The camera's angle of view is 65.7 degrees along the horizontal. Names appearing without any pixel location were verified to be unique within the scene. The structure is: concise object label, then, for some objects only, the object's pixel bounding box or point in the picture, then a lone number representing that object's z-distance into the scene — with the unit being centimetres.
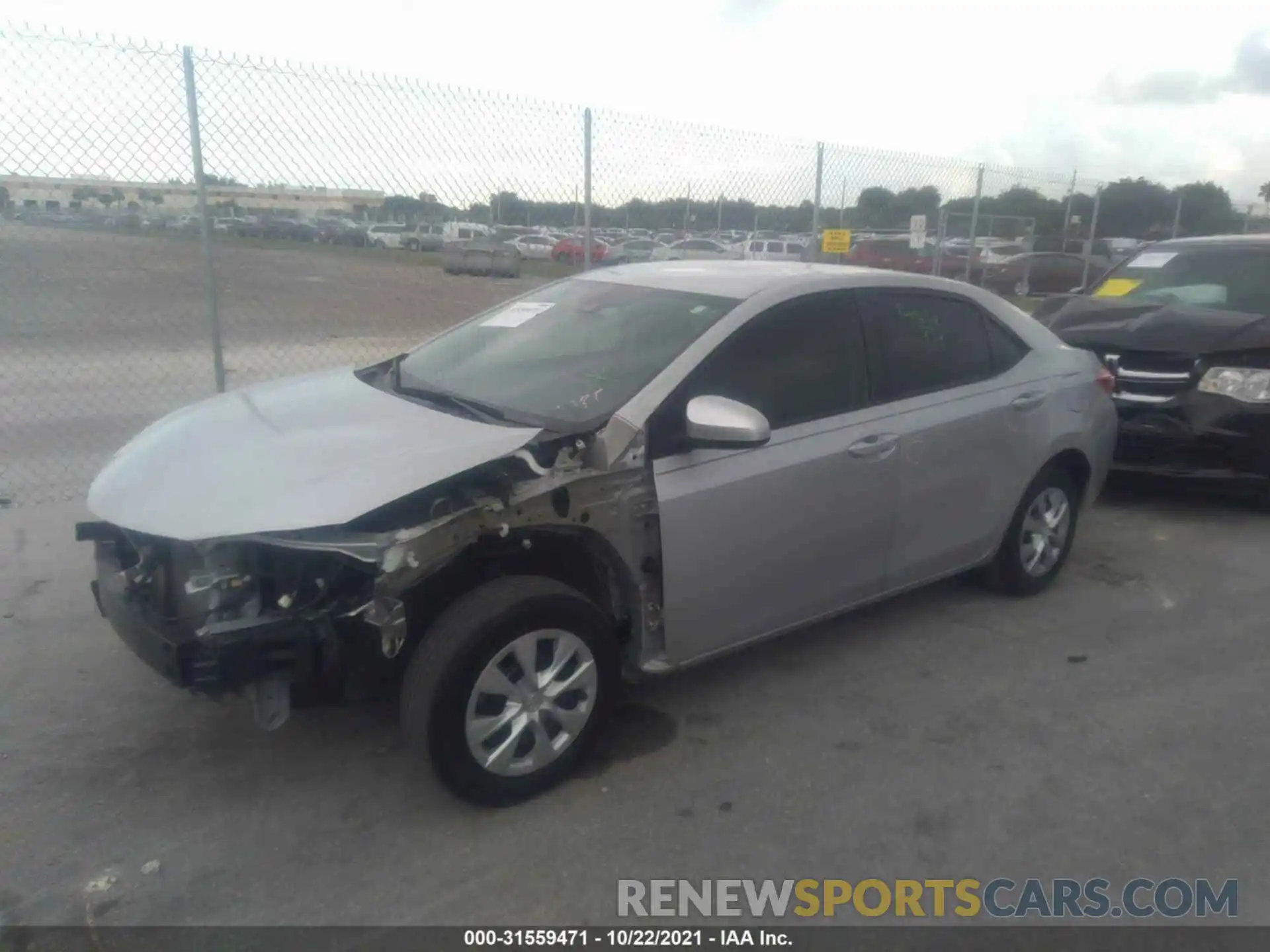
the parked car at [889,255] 1170
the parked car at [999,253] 1454
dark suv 611
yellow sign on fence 975
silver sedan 299
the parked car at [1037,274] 1545
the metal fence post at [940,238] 1173
